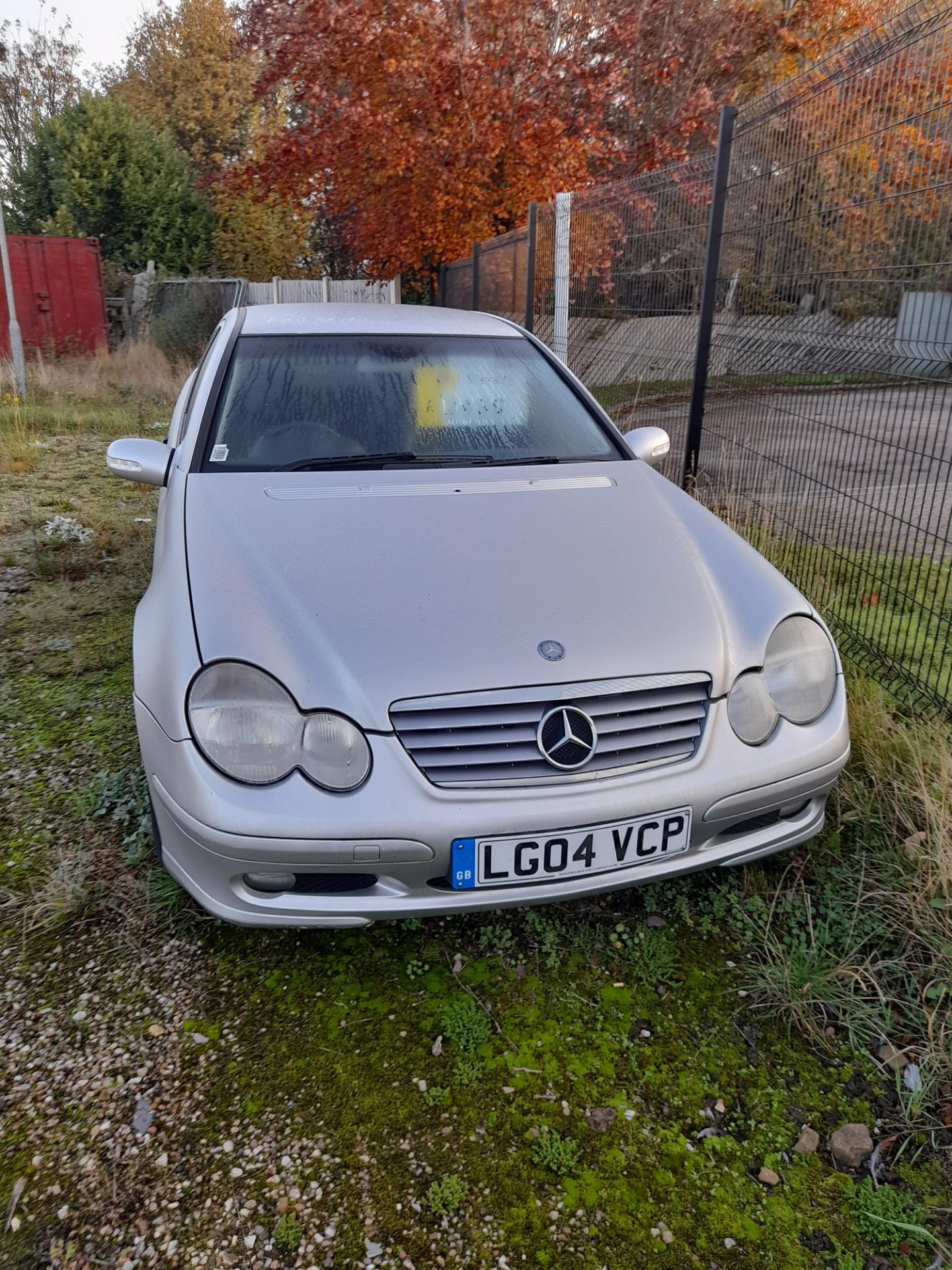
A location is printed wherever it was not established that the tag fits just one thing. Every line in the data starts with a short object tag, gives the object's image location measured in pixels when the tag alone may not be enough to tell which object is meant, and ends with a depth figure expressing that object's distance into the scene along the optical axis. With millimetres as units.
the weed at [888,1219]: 1610
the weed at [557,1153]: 1739
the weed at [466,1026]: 2020
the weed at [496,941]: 2305
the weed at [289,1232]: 1577
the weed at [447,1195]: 1648
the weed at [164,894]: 2393
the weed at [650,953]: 2221
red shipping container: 15531
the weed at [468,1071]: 1924
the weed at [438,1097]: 1870
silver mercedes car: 1886
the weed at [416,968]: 2219
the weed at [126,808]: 2631
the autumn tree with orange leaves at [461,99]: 11203
